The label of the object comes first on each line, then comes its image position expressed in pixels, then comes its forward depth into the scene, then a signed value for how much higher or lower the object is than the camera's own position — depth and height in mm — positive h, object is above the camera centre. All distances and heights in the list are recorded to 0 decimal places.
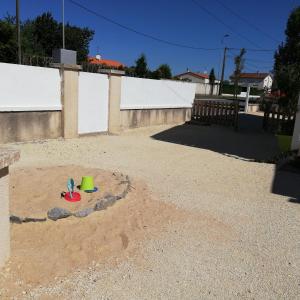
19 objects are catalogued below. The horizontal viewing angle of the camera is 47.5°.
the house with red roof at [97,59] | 56962 +3412
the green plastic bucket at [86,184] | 5340 -1617
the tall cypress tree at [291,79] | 11172 +426
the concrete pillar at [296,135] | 8377 -1046
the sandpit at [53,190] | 4543 -1716
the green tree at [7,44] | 21406 +1903
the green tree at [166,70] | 47962 +1956
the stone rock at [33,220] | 4209 -1755
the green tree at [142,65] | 40531 +2102
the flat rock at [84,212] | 4486 -1744
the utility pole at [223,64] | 50900 +3515
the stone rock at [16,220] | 4191 -1752
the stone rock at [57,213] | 4348 -1722
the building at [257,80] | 59688 +2158
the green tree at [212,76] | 67650 +2215
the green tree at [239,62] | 48156 +3739
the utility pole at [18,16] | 19703 +3321
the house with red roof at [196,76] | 86812 +2495
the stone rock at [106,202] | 4759 -1716
